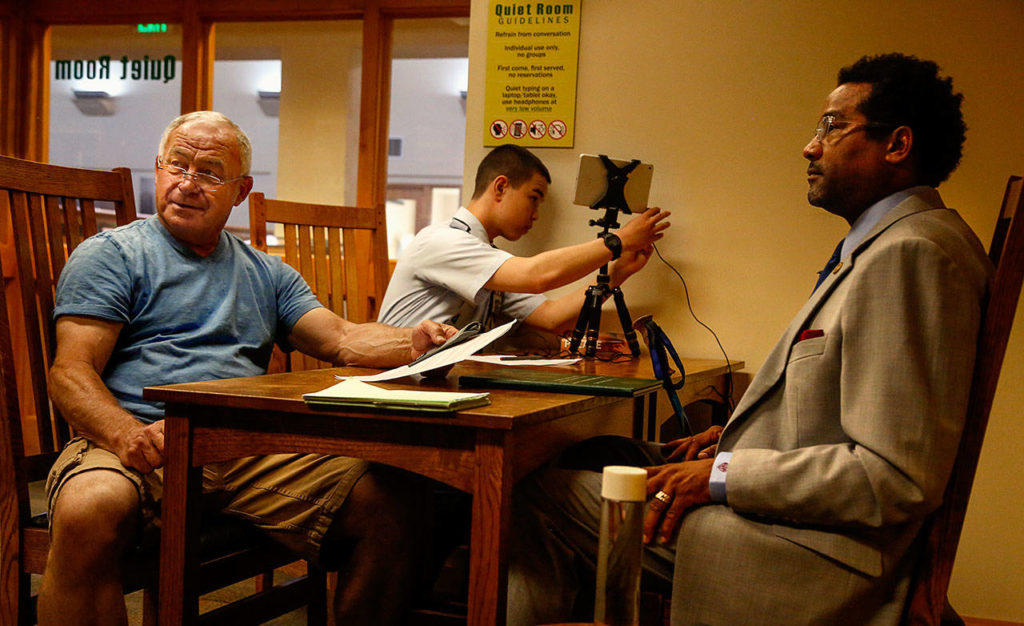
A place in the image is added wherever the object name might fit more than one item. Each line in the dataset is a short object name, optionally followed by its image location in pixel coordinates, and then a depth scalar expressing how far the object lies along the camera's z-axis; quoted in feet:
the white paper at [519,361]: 6.24
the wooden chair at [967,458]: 3.48
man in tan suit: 3.47
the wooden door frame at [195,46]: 13.11
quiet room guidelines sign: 8.70
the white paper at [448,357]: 4.47
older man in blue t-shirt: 4.51
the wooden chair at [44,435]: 4.90
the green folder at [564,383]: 4.66
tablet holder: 7.39
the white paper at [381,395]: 3.78
